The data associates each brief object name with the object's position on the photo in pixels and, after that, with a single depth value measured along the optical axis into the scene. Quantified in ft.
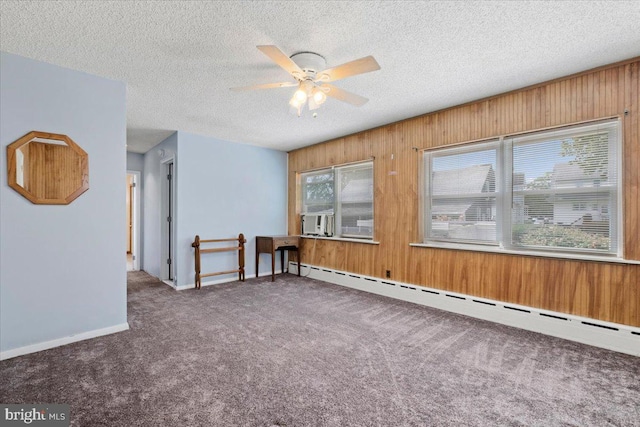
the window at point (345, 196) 15.20
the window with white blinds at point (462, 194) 10.87
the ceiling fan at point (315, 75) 6.73
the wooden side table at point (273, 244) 16.31
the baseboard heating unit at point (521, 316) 8.06
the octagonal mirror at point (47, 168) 7.84
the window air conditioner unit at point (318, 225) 16.89
